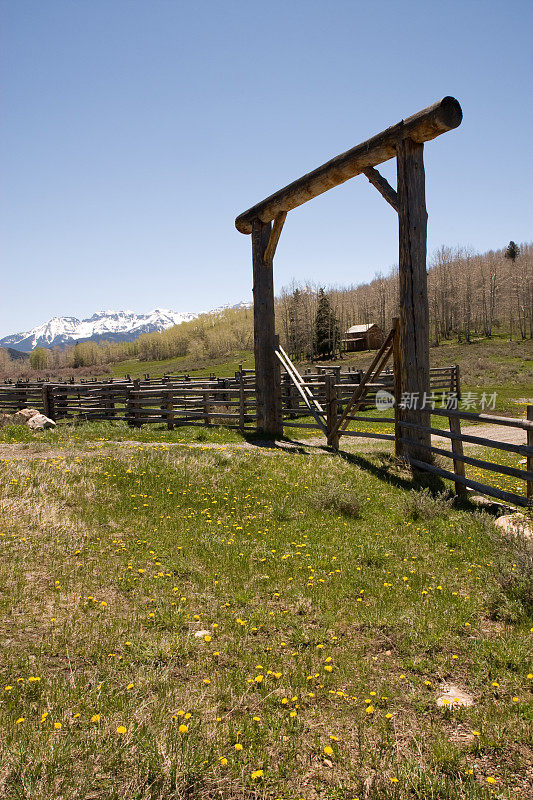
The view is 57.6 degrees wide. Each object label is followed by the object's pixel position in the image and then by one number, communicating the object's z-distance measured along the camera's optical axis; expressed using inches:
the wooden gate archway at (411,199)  310.3
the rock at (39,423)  603.7
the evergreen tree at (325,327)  2556.6
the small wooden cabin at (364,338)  2664.9
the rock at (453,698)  124.6
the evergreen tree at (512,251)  3390.7
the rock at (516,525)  206.3
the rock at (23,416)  653.9
